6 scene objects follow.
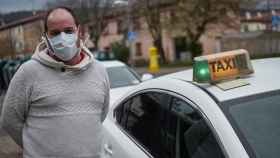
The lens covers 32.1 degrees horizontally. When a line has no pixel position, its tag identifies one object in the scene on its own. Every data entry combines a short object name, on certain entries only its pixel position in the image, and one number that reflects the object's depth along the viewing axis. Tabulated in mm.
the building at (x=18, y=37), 35781
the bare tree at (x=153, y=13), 39125
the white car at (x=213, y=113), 2494
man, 2695
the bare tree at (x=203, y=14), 34312
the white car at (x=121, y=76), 9055
